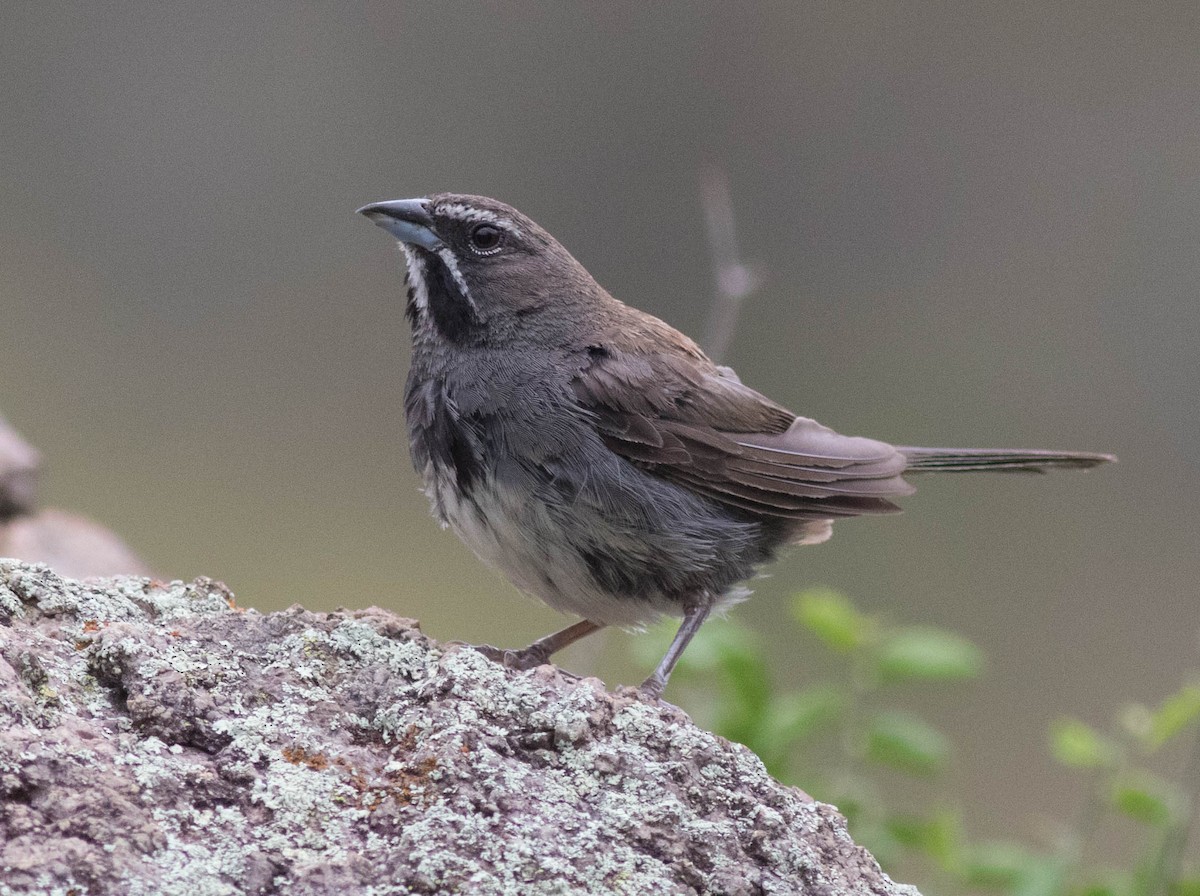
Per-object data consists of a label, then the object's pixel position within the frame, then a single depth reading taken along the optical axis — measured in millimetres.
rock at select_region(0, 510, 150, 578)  9758
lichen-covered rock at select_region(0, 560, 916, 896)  4693
